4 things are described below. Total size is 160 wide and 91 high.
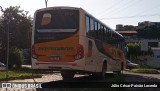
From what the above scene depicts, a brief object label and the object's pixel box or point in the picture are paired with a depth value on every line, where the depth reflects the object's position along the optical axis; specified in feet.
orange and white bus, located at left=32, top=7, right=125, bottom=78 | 34.59
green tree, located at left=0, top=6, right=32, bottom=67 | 100.45
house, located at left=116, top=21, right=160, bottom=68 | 135.88
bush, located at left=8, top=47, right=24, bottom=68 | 96.55
